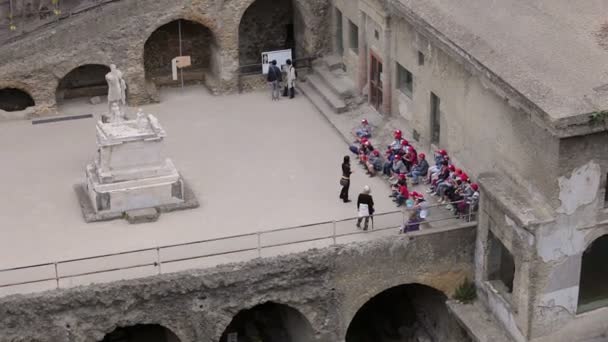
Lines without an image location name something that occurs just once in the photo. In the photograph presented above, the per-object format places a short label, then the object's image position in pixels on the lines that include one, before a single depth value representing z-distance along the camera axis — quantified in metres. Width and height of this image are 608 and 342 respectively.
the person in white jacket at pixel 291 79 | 43.03
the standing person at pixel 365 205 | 33.59
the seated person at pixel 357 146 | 38.31
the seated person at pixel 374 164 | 37.28
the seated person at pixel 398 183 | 35.38
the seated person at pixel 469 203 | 33.62
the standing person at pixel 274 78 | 43.25
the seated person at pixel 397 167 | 36.38
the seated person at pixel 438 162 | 35.47
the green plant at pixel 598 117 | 29.53
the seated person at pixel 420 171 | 36.09
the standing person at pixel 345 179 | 35.28
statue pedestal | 35.16
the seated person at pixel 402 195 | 34.88
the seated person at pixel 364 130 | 39.09
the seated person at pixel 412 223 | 33.41
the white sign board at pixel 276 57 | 44.28
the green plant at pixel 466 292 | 34.00
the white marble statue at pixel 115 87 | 35.88
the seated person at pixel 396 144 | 36.85
